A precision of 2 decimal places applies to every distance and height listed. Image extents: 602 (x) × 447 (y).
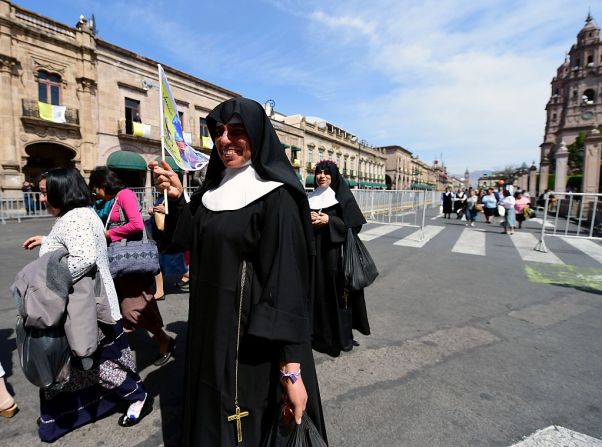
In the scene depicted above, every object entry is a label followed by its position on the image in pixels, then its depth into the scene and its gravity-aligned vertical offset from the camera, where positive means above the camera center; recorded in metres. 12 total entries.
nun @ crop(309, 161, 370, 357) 3.14 -0.91
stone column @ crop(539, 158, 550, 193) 37.44 +2.44
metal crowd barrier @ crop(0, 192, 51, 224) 12.29 -0.87
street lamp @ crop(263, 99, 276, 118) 29.12 +7.87
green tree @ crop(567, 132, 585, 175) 37.45 +4.81
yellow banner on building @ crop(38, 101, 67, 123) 16.58 +3.93
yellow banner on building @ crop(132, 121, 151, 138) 19.96 +3.71
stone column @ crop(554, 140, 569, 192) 22.73 +2.10
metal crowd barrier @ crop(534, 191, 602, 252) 9.27 -1.09
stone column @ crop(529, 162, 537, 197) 43.86 +2.16
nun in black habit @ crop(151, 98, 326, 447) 1.40 -0.46
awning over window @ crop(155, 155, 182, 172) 19.70 +1.63
